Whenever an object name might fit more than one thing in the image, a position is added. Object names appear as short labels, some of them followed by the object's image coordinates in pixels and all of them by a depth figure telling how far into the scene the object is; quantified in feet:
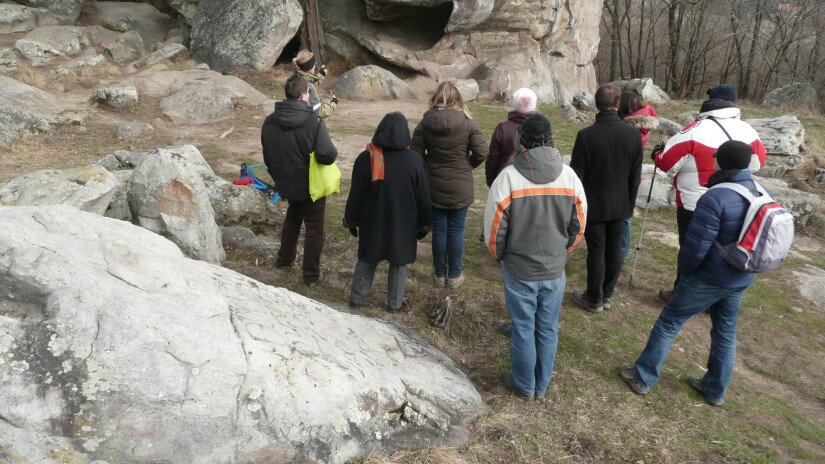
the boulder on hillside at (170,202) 18.10
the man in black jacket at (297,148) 16.99
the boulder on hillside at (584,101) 58.34
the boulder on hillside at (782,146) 40.14
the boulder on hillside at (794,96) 64.13
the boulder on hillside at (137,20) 58.85
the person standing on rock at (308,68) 23.02
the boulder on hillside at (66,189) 17.73
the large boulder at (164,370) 8.57
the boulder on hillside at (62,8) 57.16
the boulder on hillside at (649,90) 61.67
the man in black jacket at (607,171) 16.62
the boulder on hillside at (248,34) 54.95
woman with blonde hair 17.30
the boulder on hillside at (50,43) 47.50
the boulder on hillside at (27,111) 34.24
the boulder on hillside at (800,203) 29.99
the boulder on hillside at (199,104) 41.81
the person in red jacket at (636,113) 19.25
